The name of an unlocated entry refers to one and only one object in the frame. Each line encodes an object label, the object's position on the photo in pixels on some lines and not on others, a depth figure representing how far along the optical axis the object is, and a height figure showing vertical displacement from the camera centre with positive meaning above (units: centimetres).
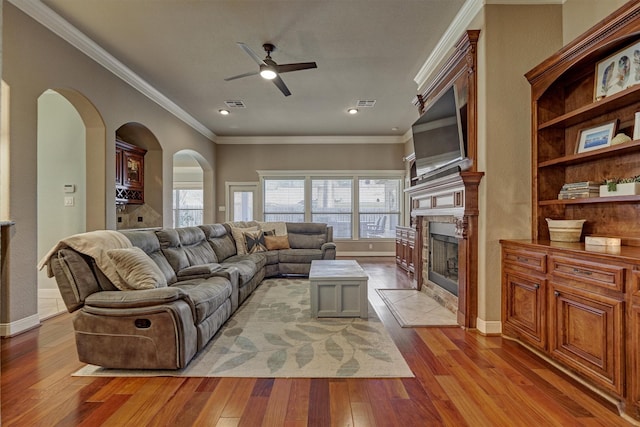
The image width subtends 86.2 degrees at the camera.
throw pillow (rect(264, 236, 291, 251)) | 584 -49
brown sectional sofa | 240 -71
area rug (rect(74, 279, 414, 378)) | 246 -112
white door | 841 +32
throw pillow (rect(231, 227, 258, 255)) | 554 -41
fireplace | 398 -54
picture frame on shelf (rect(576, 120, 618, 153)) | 261 +61
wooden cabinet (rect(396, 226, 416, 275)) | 593 -64
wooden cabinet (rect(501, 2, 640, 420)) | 203 -24
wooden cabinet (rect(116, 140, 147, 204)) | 509 +64
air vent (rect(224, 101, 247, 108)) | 591 +193
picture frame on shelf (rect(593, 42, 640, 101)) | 238 +104
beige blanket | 248 -26
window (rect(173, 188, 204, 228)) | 1009 +29
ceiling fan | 377 +163
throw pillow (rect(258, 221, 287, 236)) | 612 -24
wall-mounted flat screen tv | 348 +88
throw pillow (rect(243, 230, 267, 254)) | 562 -46
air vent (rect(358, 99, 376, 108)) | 586 +193
